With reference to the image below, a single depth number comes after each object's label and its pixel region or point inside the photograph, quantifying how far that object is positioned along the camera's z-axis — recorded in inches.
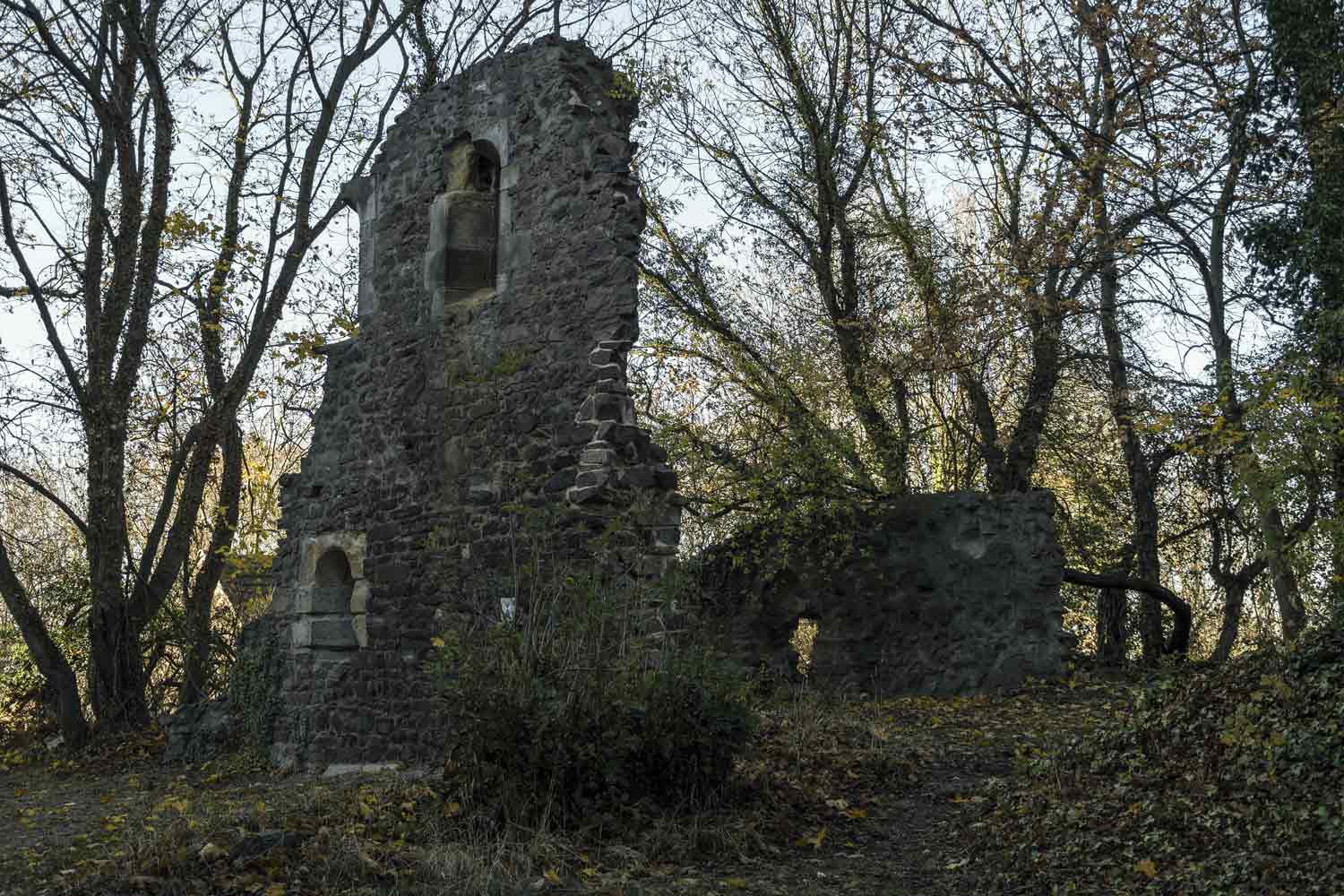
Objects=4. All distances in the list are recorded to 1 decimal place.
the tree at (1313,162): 433.4
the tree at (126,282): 559.5
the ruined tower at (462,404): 375.2
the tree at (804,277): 597.0
